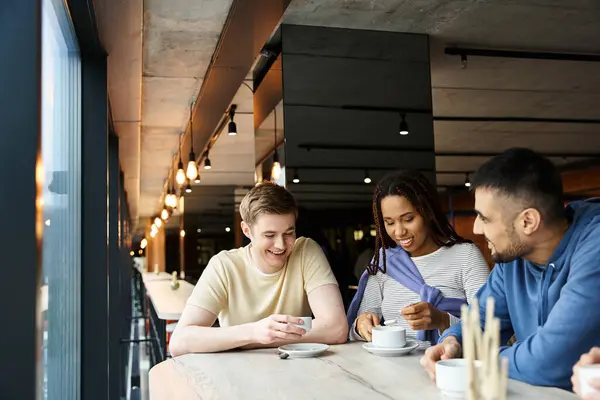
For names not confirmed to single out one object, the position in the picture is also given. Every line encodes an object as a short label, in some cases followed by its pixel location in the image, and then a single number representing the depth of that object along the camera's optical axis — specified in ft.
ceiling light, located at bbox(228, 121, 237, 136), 19.13
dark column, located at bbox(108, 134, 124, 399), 18.81
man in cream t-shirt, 7.63
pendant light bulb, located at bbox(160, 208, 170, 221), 38.90
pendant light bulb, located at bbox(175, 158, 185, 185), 21.83
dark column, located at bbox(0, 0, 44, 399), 4.94
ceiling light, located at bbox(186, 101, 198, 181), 19.67
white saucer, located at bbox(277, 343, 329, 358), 6.35
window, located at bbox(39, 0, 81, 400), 8.46
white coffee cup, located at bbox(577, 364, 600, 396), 3.63
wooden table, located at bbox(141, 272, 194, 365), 14.06
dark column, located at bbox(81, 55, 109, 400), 12.10
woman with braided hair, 8.13
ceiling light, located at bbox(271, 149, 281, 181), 14.42
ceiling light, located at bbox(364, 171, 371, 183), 14.17
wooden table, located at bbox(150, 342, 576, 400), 4.72
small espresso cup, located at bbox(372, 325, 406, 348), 6.31
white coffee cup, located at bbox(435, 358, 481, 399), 4.38
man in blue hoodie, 5.03
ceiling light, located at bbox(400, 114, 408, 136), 14.32
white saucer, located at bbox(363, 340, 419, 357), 6.22
